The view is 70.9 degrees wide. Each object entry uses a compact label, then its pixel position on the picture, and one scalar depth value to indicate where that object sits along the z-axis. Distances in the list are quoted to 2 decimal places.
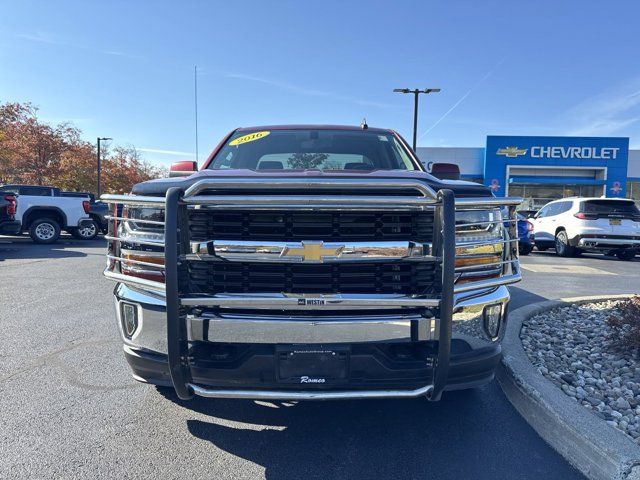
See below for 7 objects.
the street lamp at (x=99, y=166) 34.09
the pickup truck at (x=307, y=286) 2.13
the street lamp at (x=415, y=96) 23.51
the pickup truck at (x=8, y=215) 12.17
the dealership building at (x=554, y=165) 31.50
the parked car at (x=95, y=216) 15.22
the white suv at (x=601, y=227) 11.80
